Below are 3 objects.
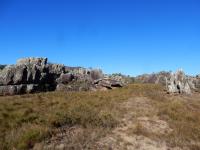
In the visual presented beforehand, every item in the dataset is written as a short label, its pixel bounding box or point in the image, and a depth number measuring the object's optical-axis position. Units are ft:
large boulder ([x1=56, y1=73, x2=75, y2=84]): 109.69
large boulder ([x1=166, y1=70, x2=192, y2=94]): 73.59
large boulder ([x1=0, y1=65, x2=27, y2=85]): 90.97
